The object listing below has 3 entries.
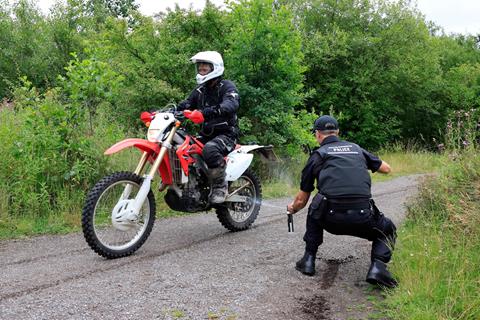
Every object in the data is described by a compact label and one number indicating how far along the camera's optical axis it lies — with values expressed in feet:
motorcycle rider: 19.52
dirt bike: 16.21
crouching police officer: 14.21
